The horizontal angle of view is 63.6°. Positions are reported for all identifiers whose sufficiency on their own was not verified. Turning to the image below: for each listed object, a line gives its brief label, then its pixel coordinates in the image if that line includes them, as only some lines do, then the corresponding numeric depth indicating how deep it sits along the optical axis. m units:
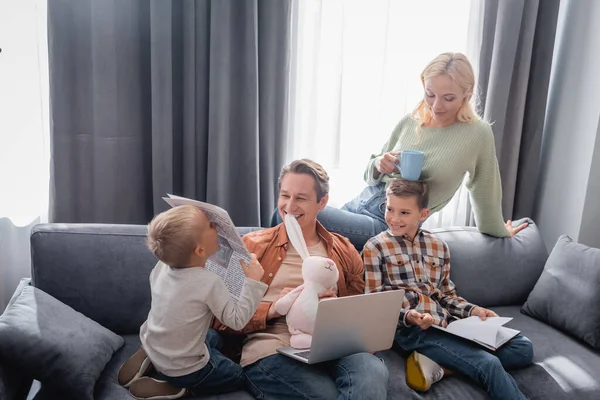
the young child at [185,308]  1.38
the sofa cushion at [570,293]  1.94
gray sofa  1.67
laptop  1.42
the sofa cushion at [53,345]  1.34
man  1.47
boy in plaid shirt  1.66
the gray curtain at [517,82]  2.64
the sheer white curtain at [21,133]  2.05
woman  1.96
